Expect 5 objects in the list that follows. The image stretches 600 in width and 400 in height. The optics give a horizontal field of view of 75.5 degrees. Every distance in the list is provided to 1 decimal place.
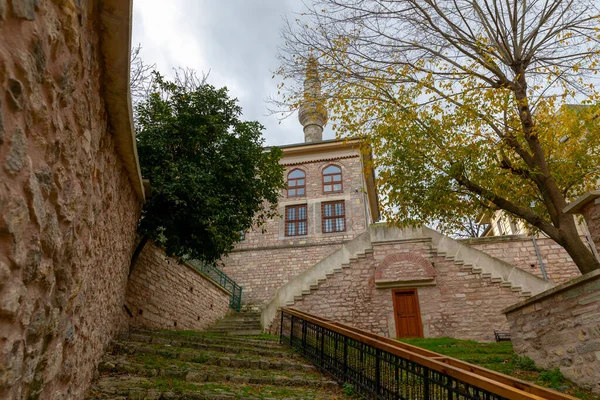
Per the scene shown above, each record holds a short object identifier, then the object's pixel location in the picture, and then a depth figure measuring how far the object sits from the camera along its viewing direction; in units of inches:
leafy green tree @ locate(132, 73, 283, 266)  323.3
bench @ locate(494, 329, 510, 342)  433.2
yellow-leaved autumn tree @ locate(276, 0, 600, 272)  325.1
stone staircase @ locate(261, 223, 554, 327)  465.7
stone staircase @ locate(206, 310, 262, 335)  480.7
